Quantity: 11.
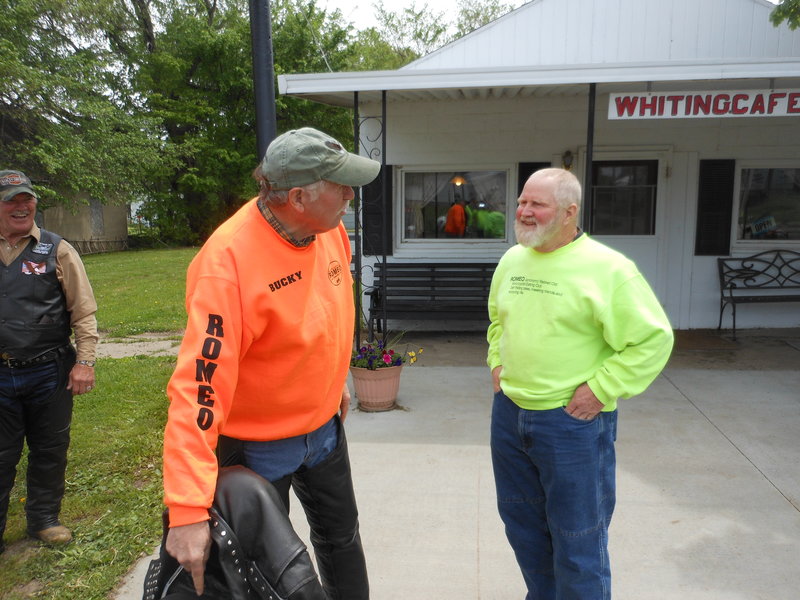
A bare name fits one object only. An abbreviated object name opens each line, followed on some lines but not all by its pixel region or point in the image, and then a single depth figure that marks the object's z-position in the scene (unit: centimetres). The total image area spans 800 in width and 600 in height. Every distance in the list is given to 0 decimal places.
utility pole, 320
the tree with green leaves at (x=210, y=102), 2311
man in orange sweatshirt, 150
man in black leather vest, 288
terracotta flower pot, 488
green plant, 491
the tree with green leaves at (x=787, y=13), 590
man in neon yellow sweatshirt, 196
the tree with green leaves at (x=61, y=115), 1424
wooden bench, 730
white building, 729
